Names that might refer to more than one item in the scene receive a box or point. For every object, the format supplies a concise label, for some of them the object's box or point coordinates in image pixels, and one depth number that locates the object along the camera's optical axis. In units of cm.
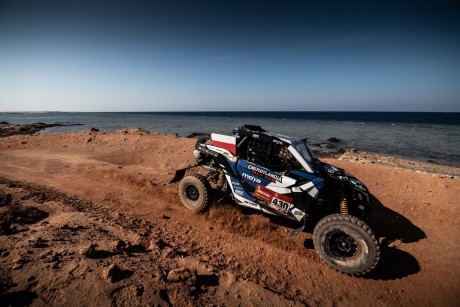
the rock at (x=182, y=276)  321
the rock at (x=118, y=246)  369
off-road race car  412
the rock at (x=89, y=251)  337
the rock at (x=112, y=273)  300
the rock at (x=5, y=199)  474
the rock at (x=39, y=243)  337
